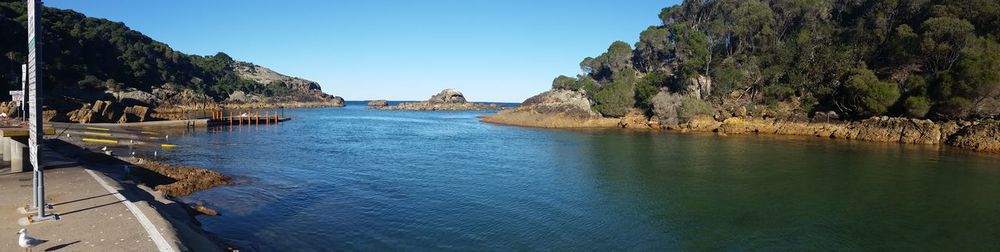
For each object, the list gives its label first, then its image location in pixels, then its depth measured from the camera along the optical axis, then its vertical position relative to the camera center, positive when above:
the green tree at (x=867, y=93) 47.84 +2.56
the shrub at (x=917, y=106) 44.78 +1.34
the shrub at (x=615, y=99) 70.69 +2.34
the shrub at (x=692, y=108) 62.62 +1.09
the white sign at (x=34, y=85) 10.34 +0.40
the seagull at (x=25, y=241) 8.59 -2.29
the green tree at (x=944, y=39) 44.84 +7.41
